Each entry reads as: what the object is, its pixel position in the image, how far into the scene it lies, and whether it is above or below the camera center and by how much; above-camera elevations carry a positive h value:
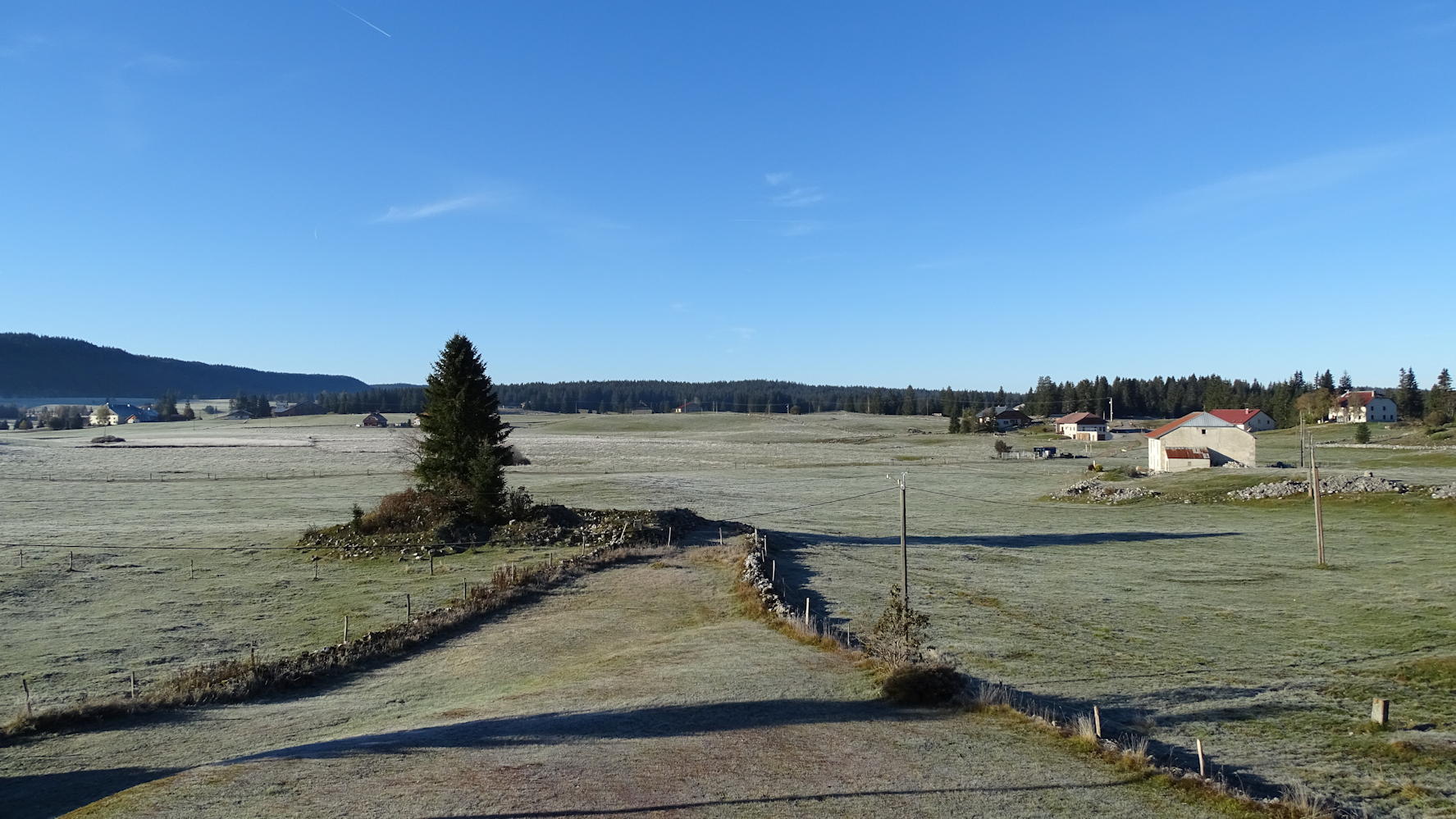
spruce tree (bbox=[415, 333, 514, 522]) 45.62 -0.72
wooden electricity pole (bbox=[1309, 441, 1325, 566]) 32.06 -5.09
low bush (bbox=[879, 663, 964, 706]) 15.92 -5.22
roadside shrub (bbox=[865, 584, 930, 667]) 17.34 -4.74
